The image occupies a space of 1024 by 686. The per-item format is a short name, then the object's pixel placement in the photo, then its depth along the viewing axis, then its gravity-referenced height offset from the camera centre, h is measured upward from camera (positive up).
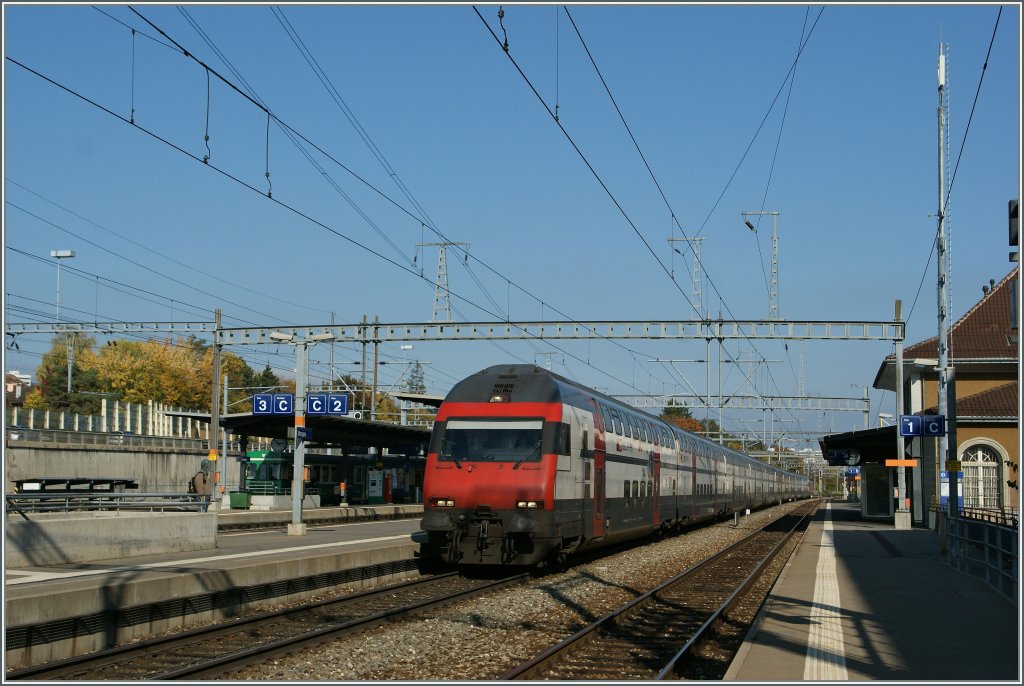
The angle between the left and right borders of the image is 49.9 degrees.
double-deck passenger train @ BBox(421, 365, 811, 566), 18.72 -0.20
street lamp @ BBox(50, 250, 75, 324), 45.56 +8.34
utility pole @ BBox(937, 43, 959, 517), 29.47 +5.11
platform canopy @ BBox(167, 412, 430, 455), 41.66 +1.22
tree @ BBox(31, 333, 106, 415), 83.88 +5.85
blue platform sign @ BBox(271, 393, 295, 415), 38.66 +1.92
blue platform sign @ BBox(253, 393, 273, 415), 38.91 +1.92
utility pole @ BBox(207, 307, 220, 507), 42.06 +1.83
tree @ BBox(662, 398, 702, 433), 124.33 +5.70
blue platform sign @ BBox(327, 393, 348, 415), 38.16 +1.94
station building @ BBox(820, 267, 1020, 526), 45.44 +1.44
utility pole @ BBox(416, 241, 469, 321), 37.06 +6.67
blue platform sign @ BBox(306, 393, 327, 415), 32.62 +1.62
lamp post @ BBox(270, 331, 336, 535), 27.80 +0.73
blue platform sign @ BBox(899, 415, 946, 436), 32.66 +1.20
